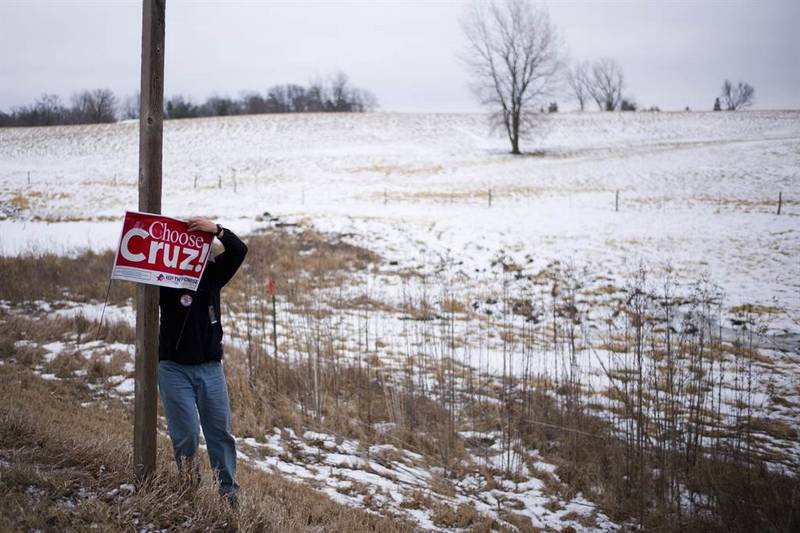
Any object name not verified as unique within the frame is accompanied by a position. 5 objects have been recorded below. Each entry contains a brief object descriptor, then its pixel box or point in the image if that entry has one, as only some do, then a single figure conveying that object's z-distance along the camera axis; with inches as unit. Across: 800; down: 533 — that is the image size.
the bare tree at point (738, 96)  2596.0
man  145.9
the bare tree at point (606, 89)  3314.5
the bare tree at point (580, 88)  3361.2
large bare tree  1750.7
